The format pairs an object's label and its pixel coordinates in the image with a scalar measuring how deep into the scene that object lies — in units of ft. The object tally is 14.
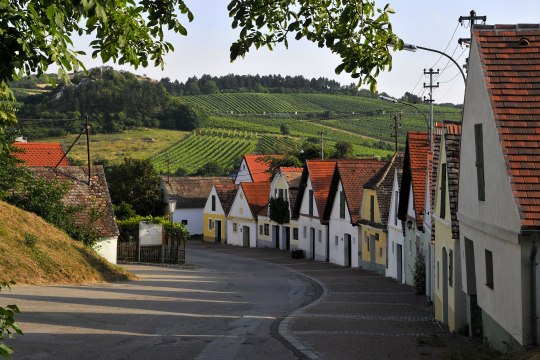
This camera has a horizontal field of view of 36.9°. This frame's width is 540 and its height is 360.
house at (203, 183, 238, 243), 225.97
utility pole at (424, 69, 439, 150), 89.87
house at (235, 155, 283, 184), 264.62
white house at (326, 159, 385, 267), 142.72
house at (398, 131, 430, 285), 96.58
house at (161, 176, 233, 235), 247.50
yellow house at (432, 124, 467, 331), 60.64
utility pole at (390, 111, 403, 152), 187.58
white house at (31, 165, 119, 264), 122.42
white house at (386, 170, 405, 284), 112.37
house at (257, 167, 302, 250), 185.37
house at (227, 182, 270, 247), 206.18
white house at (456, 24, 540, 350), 35.12
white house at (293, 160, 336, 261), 162.91
